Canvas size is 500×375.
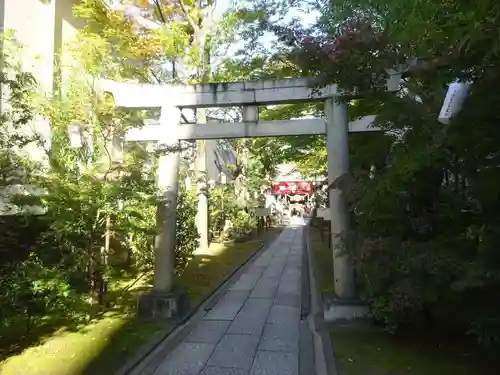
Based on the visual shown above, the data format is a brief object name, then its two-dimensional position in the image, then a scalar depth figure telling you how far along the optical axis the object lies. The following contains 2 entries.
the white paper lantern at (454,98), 3.92
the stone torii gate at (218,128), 7.23
